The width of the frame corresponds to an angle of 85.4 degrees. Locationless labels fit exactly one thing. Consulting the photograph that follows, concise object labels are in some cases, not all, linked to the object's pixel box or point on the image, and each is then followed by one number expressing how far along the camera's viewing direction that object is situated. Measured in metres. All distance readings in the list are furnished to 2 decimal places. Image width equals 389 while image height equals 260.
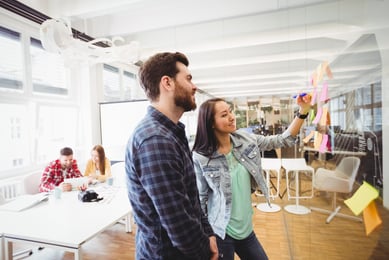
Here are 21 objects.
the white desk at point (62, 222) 1.34
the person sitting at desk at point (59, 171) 2.56
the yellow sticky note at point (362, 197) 0.62
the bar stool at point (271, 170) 3.02
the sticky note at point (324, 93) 1.14
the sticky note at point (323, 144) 1.12
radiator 2.67
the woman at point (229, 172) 1.19
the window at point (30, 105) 2.77
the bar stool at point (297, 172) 1.65
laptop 2.46
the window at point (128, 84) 5.14
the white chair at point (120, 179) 2.84
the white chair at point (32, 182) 2.55
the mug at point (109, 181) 2.61
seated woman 2.95
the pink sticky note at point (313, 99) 1.32
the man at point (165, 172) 0.71
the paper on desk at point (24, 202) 1.88
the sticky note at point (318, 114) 1.21
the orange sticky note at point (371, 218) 0.62
